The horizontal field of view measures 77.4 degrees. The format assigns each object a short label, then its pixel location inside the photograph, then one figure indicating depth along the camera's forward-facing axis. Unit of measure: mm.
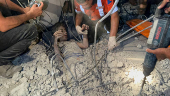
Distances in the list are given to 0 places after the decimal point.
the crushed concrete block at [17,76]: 863
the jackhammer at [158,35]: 484
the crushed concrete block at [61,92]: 762
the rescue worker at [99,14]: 943
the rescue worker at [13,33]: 717
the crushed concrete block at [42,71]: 853
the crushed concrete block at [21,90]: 773
